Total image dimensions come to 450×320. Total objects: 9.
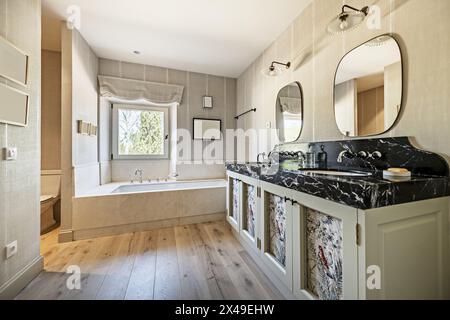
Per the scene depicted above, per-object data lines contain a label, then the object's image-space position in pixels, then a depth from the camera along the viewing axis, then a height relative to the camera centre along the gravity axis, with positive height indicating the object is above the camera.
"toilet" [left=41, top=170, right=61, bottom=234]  2.52 -0.45
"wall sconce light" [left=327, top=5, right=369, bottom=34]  1.22 +0.92
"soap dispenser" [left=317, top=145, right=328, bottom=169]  1.66 +0.02
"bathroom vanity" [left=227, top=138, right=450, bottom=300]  0.80 -0.34
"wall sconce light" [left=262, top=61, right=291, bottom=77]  2.13 +1.02
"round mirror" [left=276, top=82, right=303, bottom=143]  2.02 +0.55
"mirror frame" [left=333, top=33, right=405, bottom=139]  1.16 +0.47
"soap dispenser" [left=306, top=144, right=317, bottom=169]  1.74 +0.01
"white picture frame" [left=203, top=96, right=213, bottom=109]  3.48 +1.08
